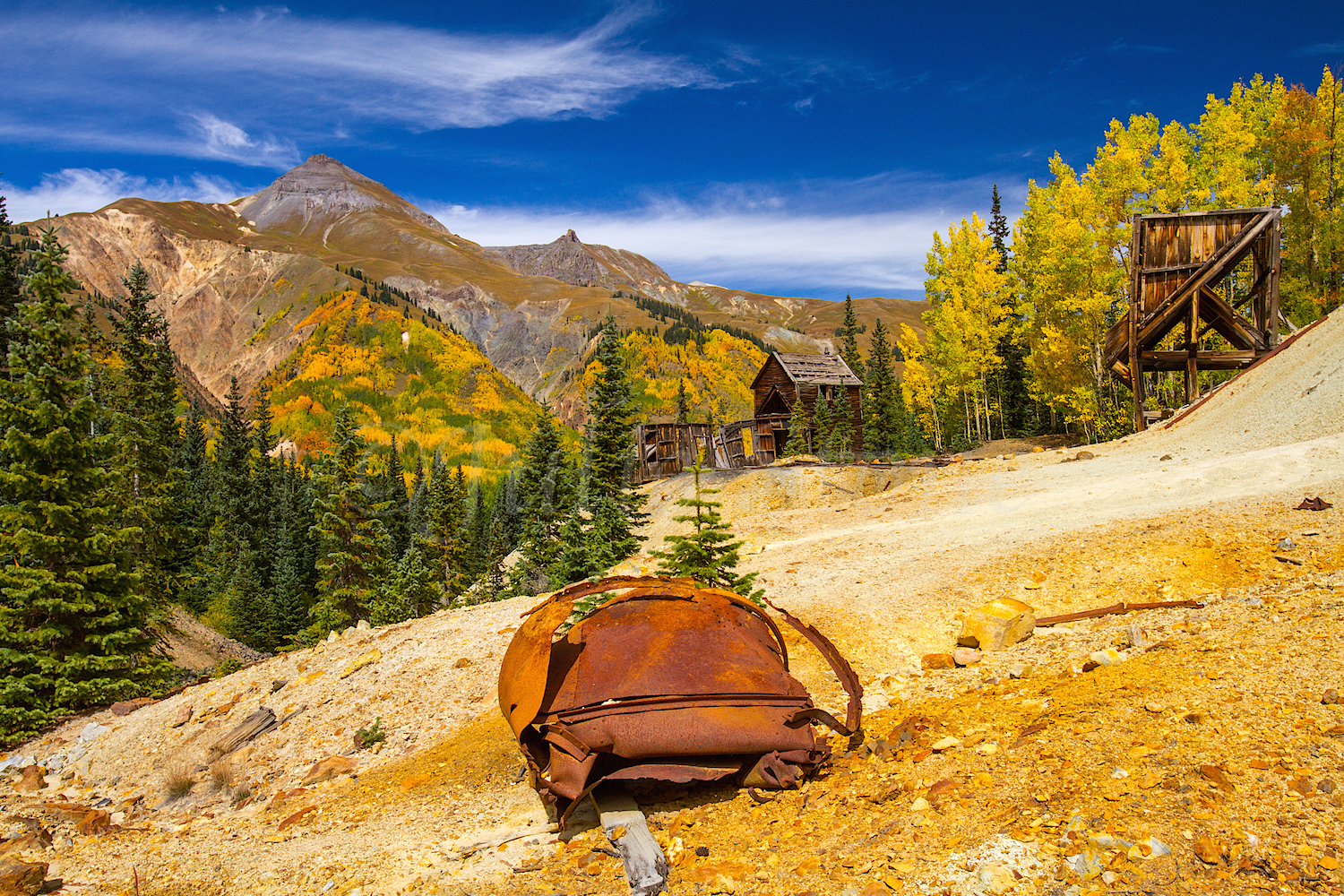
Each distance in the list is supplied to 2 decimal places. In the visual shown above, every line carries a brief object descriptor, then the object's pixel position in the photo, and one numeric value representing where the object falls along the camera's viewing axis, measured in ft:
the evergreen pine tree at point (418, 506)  169.15
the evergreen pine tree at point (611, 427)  77.10
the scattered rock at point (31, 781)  24.75
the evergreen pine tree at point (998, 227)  179.83
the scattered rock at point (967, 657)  20.06
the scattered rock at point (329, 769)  20.86
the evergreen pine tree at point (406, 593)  61.36
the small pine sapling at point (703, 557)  25.66
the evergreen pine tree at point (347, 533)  78.64
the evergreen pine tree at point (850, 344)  195.93
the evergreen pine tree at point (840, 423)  124.57
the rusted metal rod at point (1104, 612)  20.53
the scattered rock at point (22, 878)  13.01
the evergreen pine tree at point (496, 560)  78.07
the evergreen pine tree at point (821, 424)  129.08
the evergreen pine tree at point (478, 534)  161.39
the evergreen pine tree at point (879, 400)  147.54
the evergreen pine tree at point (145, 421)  79.36
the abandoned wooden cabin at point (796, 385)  137.06
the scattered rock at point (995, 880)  9.11
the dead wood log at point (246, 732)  24.03
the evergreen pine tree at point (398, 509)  160.04
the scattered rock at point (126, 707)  31.09
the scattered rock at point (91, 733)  28.30
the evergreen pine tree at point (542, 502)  84.69
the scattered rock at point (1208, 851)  8.43
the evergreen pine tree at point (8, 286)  83.71
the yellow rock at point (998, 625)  20.93
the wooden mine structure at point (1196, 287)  62.28
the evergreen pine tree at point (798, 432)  121.08
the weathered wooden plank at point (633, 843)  11.43
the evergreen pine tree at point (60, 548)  36.70
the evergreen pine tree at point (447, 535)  129.80
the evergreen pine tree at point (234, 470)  153.99
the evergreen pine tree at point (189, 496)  117.50
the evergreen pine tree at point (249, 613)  108.88
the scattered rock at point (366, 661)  28.69
